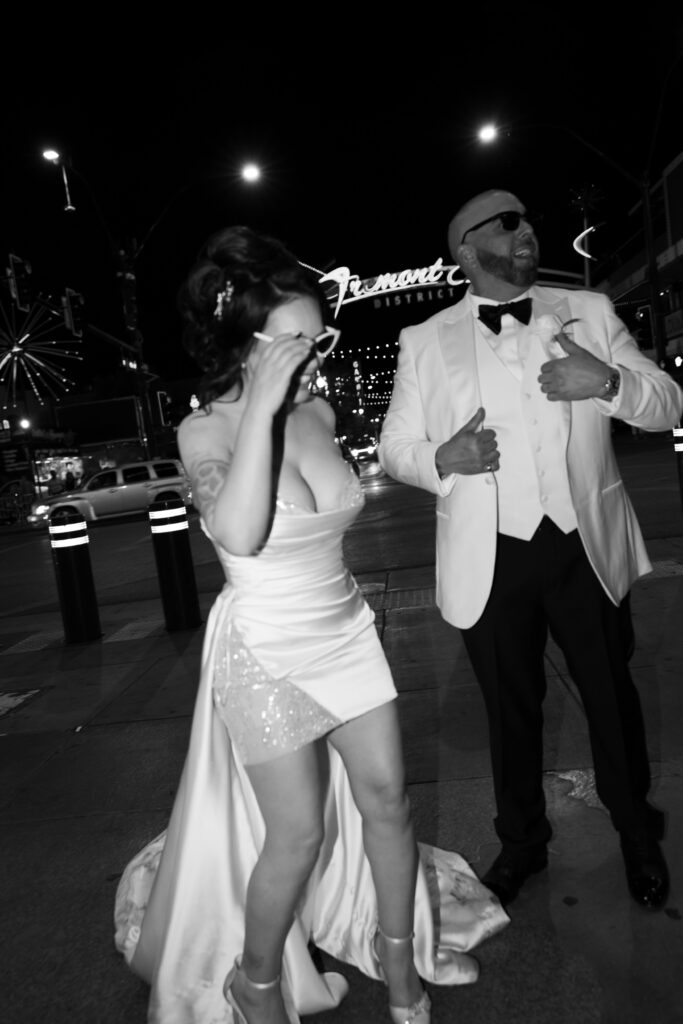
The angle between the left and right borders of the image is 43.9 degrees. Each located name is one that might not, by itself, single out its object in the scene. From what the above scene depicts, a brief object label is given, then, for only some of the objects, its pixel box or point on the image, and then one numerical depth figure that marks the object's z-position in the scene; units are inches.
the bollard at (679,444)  374.9
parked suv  894.4
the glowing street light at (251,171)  725.9
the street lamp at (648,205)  684.7
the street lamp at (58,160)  707.4
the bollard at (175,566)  288.5
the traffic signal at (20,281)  605.0
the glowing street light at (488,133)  677.9
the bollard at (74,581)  289.6
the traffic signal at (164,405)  1978.5
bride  79.3
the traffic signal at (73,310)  763.7
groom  105.0
